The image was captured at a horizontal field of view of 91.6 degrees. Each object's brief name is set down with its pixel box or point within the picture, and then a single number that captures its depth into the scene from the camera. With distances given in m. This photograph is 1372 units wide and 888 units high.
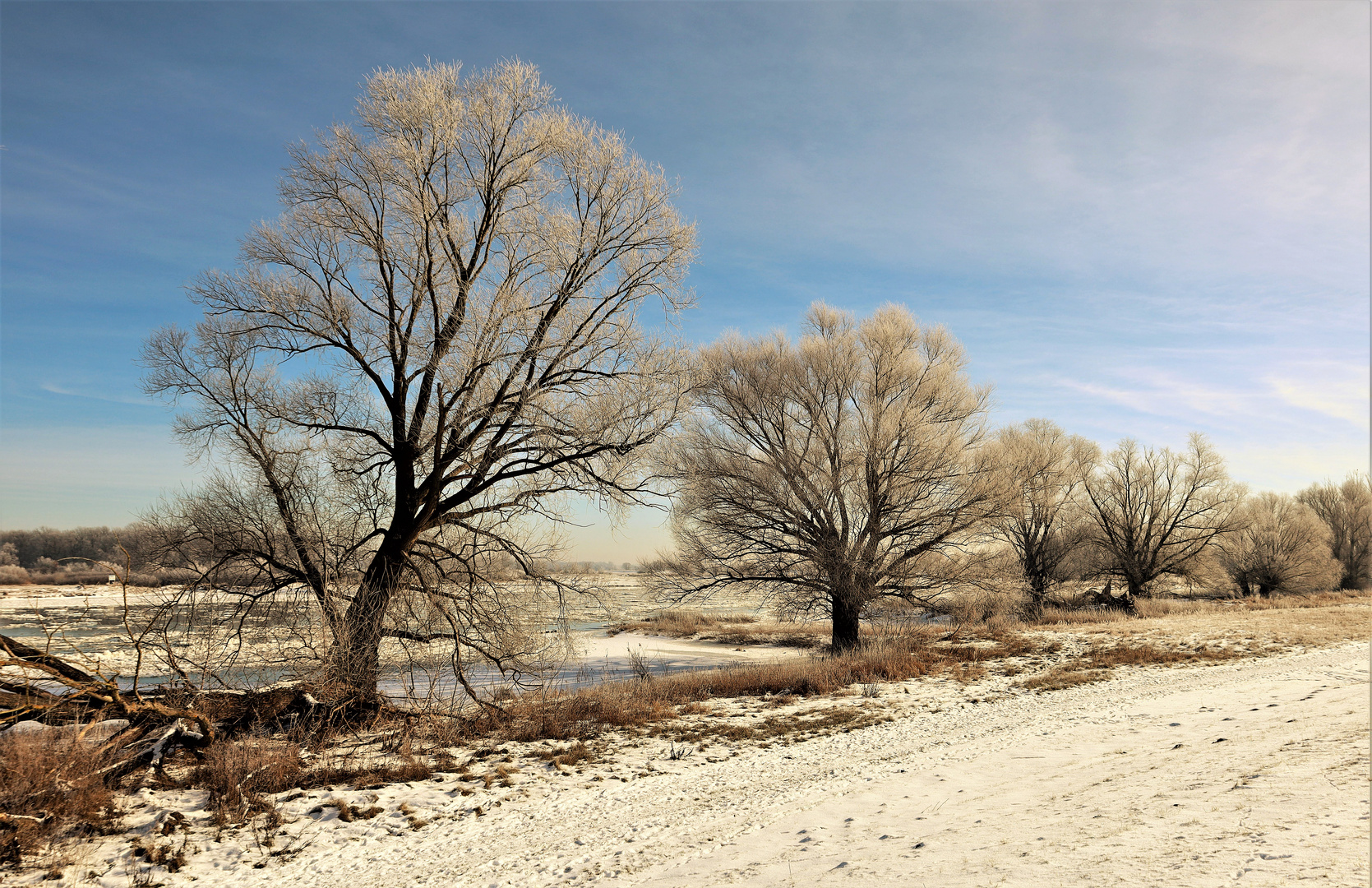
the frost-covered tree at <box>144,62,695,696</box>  10.92
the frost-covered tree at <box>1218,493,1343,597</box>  40.25
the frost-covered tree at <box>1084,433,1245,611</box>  36.50
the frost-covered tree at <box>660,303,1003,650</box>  19.77
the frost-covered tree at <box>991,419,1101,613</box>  27.92
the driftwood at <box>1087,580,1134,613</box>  30.08
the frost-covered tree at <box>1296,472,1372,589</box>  46.94
